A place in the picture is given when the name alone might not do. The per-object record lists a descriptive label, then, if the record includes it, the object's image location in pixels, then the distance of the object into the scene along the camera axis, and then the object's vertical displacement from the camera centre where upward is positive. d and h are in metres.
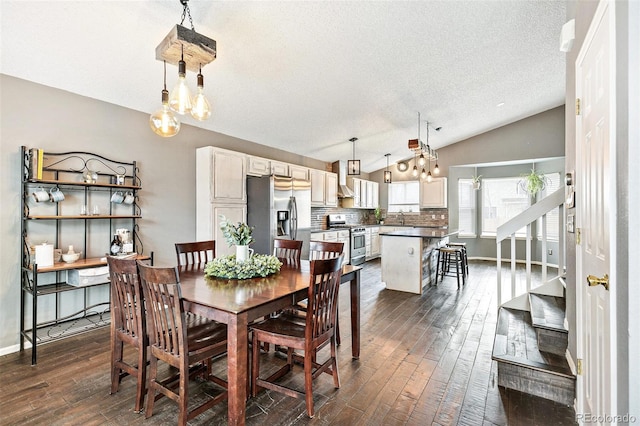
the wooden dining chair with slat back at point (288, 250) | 3.14 -0.39
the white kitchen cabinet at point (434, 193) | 7.79 +0.58
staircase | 2.09 -1.06
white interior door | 1.25 +0.00
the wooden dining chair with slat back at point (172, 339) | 1.74 -0.81
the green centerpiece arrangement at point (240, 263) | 2.33 -0.39
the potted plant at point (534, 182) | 6.80 +0.76
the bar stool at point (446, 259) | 5.28 -0.83
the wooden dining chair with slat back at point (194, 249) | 2.87 -0.35
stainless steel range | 7.02 -0.53
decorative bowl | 2.96 -0.42
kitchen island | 4.75 -0.74
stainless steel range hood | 7.39 +0.92
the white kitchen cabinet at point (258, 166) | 4.79 +0.82
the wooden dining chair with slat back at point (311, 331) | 1.97 -0.83
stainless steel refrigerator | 4.64 +0.09
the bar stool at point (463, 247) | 5.62 -0.63
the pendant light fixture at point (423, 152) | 4.76 +1.09
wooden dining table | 1.65 -0.51
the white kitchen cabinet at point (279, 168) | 5.26 +0.85
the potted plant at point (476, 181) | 7.56 +0.88
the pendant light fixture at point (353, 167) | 6.02 +0.99
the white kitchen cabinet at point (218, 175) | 4.19 +0.59
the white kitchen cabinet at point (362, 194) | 7.72 +0.58
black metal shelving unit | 2.79 -0.04
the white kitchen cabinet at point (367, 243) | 7.61 -0.72
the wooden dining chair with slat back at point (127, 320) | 1.96 -0.74
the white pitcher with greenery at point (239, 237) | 2.45 -0.18
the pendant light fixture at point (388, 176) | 6.61 +0.87
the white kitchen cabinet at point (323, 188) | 6.44 +0.61
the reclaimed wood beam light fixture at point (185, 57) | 1.94 +1.13
